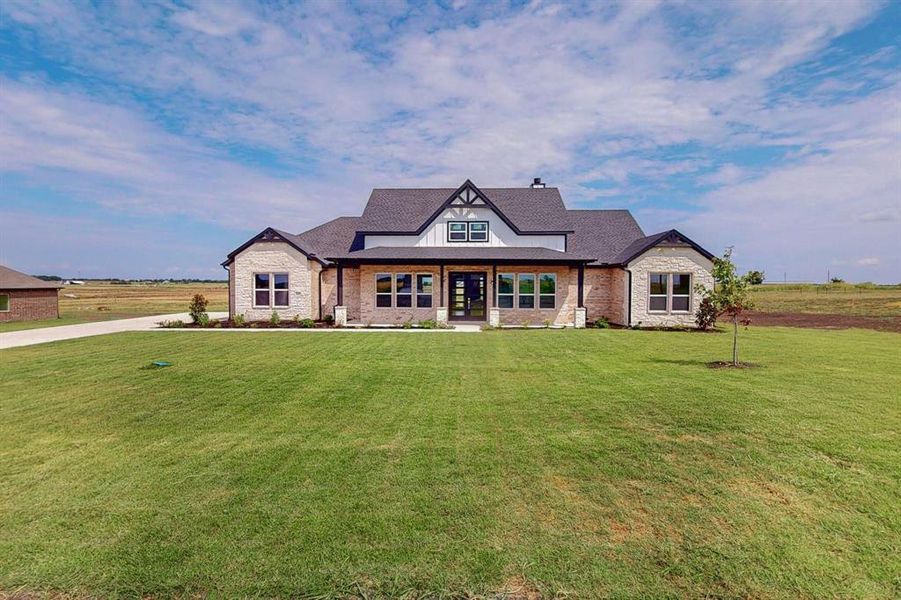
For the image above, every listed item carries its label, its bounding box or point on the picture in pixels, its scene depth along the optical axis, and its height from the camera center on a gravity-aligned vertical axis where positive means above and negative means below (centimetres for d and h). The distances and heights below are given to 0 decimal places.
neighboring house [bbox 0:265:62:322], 2309 +5
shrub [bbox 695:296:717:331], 2002 -118
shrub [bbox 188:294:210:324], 2133 -63
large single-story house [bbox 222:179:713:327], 2106 +105
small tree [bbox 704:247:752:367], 1174 +3
